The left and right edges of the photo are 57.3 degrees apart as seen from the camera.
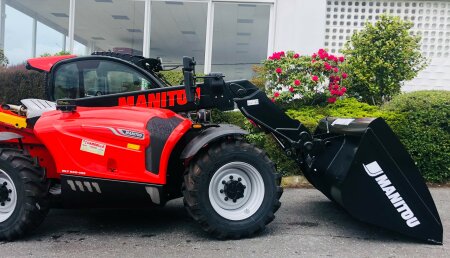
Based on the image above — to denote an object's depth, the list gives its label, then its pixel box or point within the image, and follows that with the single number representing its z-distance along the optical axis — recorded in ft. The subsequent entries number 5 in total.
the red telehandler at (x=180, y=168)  12.84
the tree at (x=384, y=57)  25.79
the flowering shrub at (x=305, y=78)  25.16
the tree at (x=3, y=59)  34.91
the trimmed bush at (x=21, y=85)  26.84
